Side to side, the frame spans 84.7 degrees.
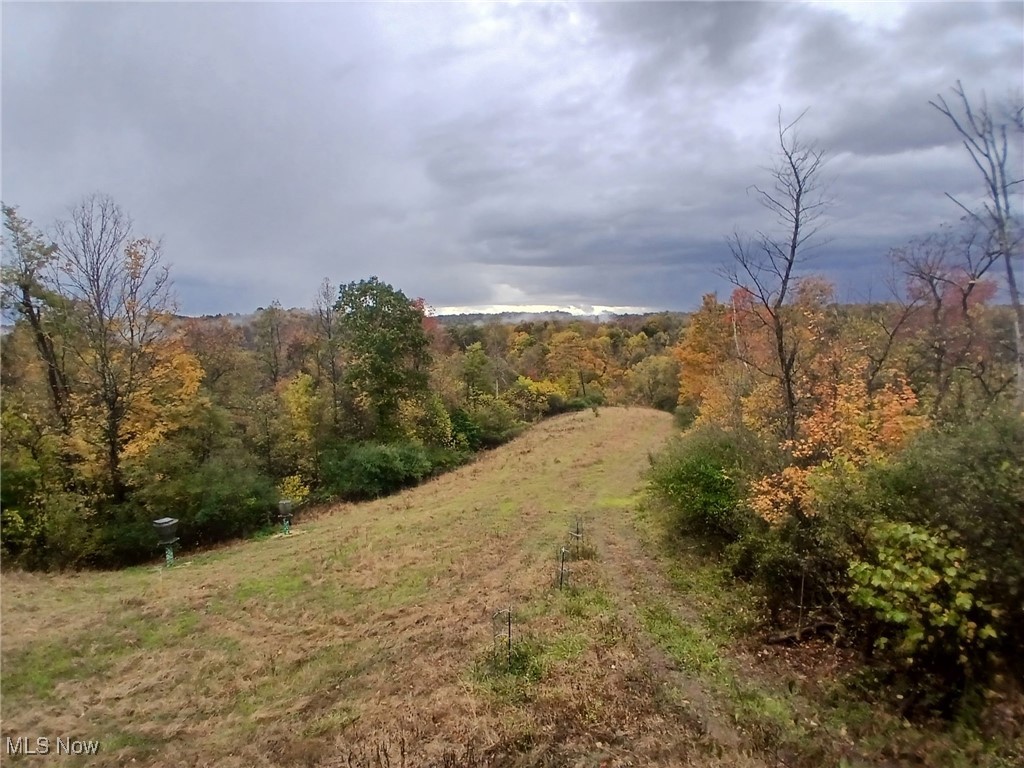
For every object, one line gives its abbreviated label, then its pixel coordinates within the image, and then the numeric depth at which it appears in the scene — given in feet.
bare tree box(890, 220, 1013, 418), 54.65
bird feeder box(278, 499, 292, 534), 65.10
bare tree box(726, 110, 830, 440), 35.83
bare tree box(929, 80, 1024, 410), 32.76
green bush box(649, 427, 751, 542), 44.87
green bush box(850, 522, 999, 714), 19.11
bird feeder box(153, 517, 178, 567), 50.75
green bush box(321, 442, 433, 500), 86.48
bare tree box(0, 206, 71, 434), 55.26
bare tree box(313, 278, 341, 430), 97.86
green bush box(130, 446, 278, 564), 55.52
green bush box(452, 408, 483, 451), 114.32
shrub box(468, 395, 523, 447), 124.16
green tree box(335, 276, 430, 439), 96.58
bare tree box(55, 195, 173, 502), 55.21
